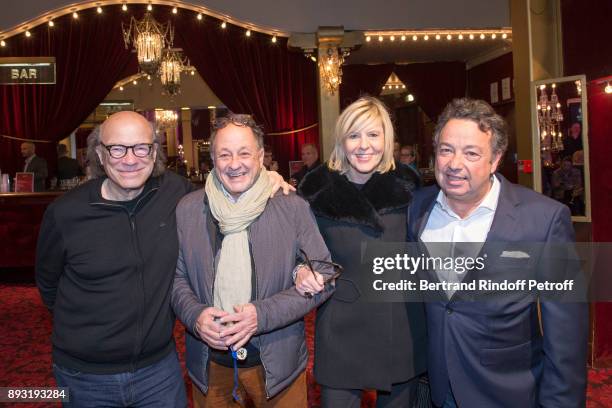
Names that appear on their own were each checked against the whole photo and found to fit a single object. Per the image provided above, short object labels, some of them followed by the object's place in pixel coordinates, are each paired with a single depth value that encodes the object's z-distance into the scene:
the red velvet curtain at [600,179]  3.53
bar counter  6.76
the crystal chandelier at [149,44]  6.79
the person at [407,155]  8.08
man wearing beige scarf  1.91
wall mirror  3.62
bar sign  7.11
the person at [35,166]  7.82
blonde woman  2.10
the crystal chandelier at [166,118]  12.28
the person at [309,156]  7.71
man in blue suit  1.73
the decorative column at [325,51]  7.96
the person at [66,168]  8.55
